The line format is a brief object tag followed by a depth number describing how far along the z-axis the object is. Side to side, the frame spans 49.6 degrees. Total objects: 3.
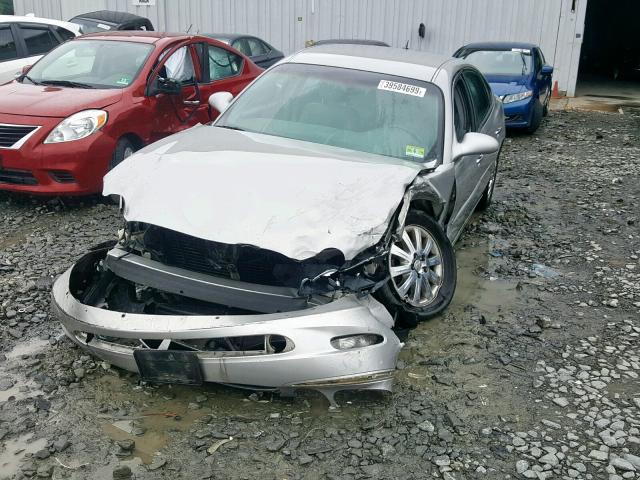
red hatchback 6.21
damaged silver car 3.22
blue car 11.41
